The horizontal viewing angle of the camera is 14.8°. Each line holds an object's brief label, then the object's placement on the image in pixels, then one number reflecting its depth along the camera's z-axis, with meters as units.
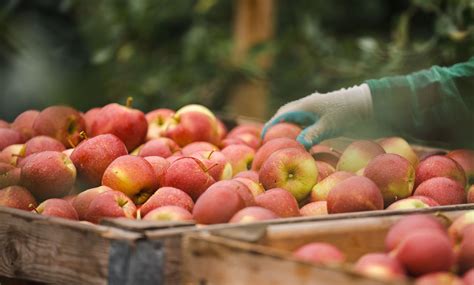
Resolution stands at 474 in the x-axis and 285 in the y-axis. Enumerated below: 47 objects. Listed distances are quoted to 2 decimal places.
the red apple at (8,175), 2.52
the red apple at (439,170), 2.56
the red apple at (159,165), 2.53
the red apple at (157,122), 2.79
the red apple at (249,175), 2.55
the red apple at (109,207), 2.40
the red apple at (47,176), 2.50
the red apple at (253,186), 2.48
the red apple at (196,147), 2.66
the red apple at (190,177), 2.48
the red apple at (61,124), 2.71
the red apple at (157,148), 2.66
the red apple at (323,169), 2.57
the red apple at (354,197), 2.38
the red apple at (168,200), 2.42
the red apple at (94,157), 2.54
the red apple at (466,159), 2.63
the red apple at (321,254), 2.19
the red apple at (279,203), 2.40
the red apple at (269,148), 2.63
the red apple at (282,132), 2.77
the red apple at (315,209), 2.45
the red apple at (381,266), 2.16
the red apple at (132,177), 2.49
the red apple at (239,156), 2.66
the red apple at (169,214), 2.35
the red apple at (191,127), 2.76
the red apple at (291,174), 2.52
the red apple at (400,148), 2.65
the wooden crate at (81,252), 2.22
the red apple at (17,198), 2.44
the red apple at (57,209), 2.40
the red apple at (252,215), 2.31
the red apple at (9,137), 2.69
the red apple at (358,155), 2.60
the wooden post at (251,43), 4.26
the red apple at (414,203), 2.42
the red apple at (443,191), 2.48
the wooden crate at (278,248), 2.12
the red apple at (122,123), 2.69
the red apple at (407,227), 2.22
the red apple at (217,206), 2.33
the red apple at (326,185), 2.51
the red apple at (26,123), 2.76
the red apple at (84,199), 2.45
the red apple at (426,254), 2.17
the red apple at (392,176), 2.48
